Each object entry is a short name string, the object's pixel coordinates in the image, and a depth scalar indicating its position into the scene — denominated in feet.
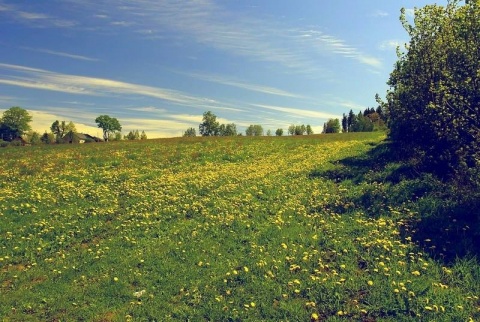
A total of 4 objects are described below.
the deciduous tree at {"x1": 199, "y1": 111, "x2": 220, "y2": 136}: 613.72
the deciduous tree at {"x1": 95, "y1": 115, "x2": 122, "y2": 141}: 622.95
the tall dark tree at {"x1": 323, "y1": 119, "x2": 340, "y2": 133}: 591.37
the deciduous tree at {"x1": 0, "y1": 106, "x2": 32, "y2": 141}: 499.10
